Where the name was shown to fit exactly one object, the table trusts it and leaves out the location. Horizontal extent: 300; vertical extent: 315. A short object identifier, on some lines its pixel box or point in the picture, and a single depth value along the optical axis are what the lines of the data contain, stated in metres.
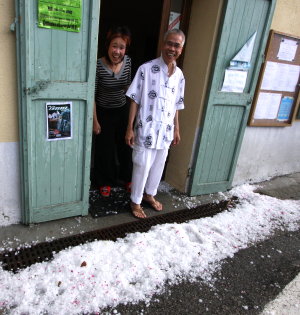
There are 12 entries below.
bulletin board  4.04
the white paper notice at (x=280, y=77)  4.13
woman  3.09
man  2.98
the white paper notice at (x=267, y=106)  4.24
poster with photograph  2.69
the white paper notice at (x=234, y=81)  3.63
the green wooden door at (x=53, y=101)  2.44
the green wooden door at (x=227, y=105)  3.44
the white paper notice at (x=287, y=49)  4.09
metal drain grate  2.52
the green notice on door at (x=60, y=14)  2.37
